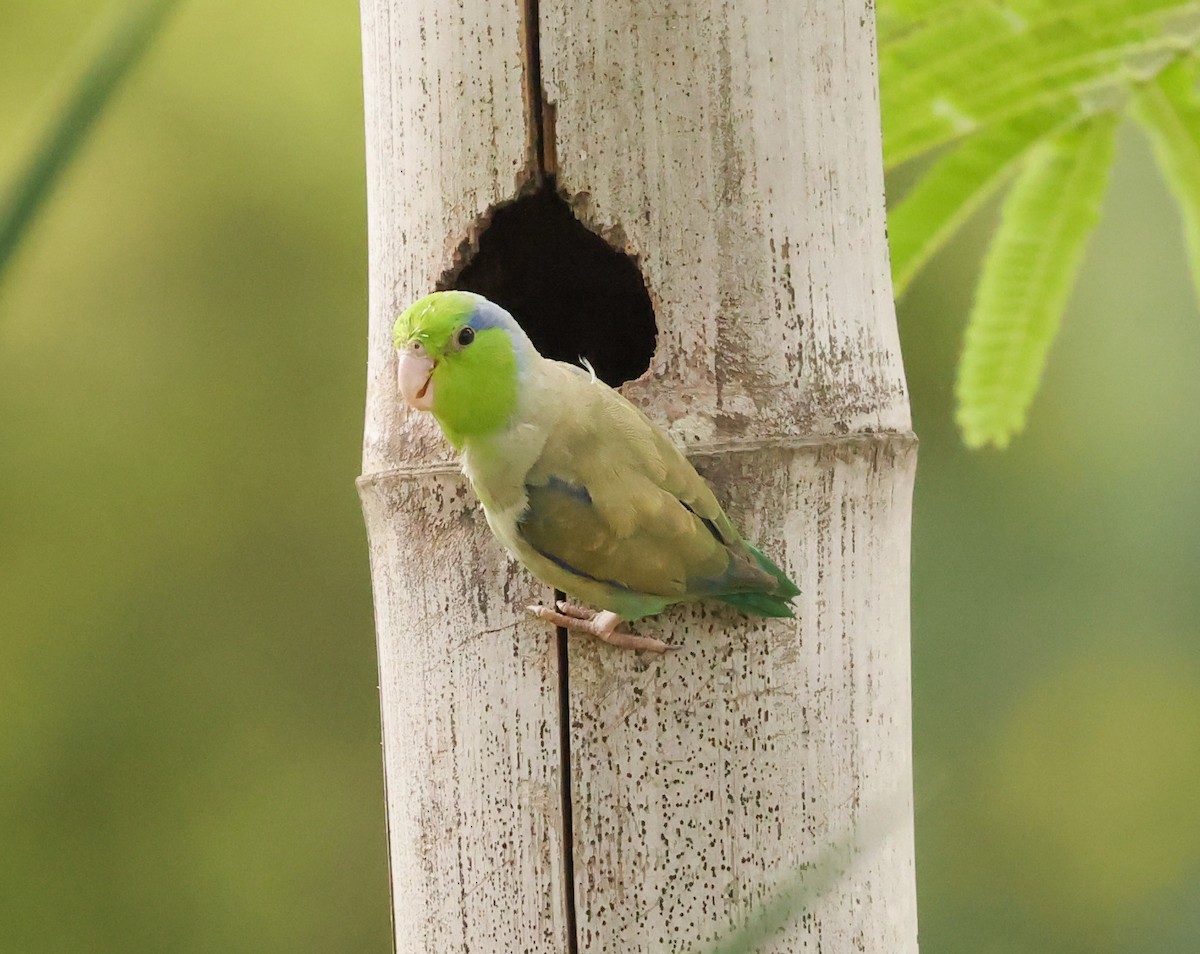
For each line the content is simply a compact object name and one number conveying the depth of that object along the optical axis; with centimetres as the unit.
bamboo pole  613
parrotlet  611
